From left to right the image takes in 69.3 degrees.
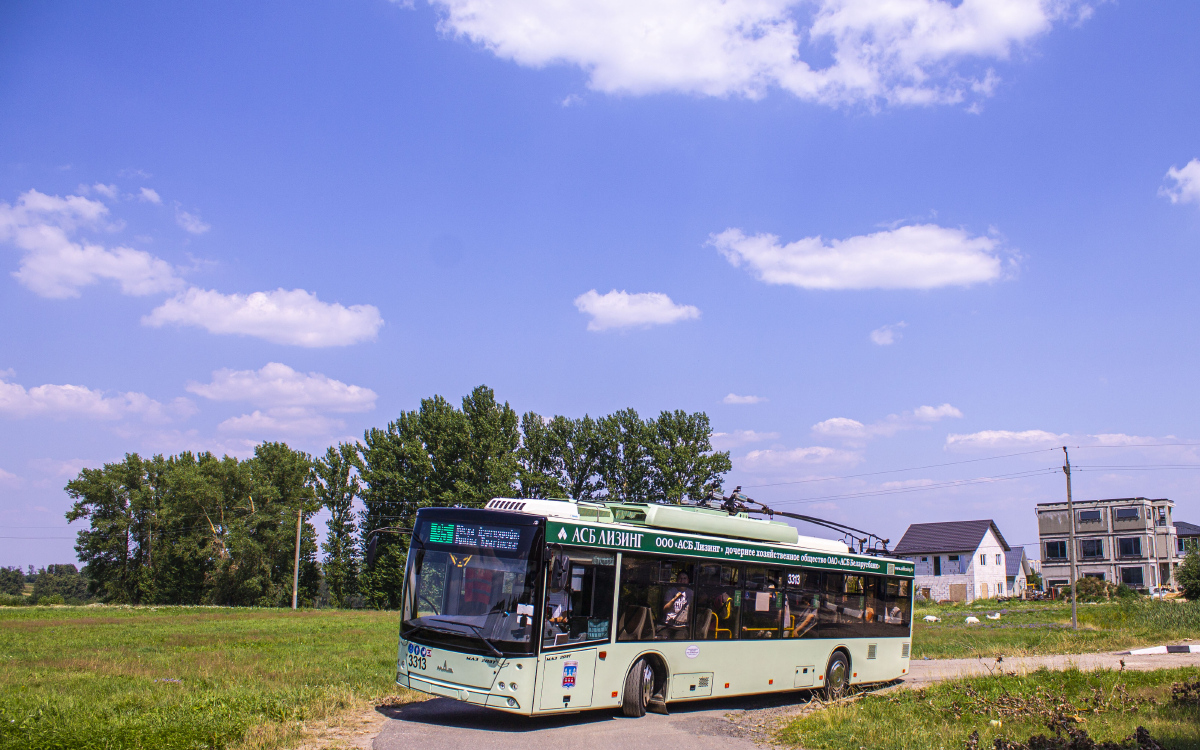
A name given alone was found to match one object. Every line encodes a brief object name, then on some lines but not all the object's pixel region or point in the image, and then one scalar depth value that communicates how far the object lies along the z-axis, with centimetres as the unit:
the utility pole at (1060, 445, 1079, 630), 4008
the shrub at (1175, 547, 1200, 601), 4994
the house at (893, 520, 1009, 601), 7712
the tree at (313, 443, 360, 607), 6788
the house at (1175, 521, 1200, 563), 8725
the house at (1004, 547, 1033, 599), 8512
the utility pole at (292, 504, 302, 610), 6359
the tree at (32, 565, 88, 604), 13450
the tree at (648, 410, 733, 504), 6400
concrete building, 8225
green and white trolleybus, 1140
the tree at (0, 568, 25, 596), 14038
